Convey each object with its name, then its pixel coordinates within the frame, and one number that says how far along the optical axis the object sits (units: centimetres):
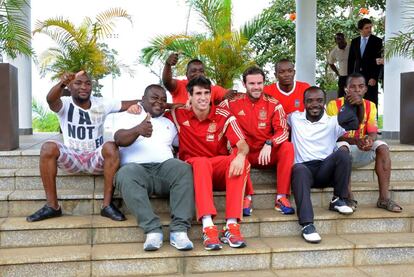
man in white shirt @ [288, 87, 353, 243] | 419
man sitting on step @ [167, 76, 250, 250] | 384
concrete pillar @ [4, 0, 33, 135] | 839
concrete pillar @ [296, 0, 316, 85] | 891
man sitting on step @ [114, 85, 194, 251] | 376
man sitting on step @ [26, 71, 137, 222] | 403
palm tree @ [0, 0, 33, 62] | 528
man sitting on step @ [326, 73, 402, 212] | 448
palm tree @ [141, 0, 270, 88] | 842
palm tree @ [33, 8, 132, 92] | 832
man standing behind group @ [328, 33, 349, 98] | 820
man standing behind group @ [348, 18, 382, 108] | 743
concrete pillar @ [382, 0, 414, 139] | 734
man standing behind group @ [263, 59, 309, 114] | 496
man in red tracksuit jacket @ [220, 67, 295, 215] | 443
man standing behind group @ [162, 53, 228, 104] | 516
